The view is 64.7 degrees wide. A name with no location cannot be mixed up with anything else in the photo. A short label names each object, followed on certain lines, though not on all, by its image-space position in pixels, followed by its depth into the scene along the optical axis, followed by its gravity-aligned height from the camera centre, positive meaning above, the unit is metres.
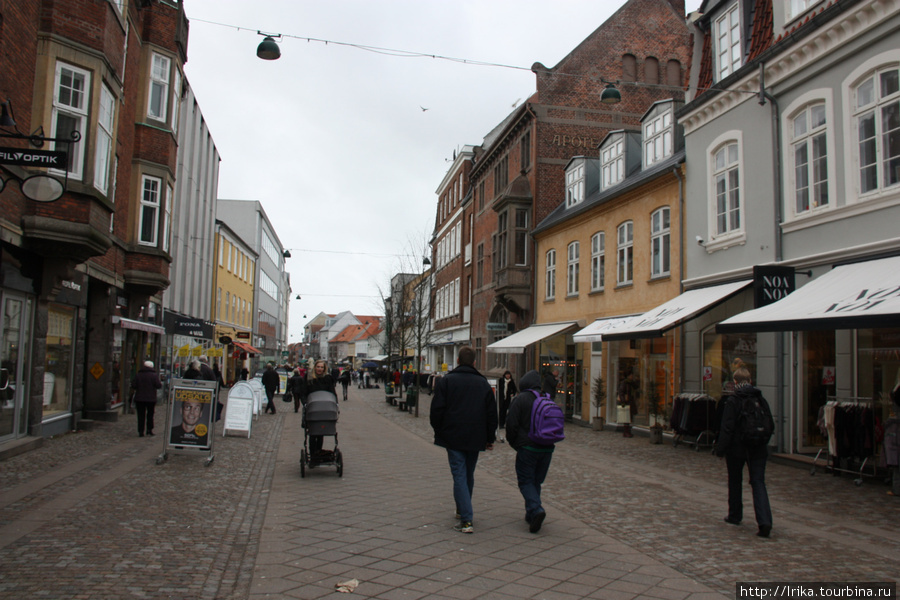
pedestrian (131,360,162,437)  14.44 -0.69
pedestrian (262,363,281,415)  24.09 -0.80
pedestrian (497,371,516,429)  18.56 -0.77
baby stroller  10.06 -0.90
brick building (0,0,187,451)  11.55 +2.70
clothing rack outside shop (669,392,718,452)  14.40 -1.03
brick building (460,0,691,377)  26.67 +9.61
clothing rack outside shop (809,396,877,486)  10.12 -0.82
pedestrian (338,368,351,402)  33.00 -0.88
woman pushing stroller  10.36 -0.36
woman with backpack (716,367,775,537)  6.92 -0.71
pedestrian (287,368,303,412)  23.73 -0.98
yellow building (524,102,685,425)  17.62 +2.95
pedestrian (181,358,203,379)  16.62 -0.34
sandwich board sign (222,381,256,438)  15.52 -1.11
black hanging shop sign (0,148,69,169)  7.93 +2.18
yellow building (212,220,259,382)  42.72 +4.07
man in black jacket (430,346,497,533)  6.92 -0.59
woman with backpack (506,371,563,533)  6.86 -0.86
